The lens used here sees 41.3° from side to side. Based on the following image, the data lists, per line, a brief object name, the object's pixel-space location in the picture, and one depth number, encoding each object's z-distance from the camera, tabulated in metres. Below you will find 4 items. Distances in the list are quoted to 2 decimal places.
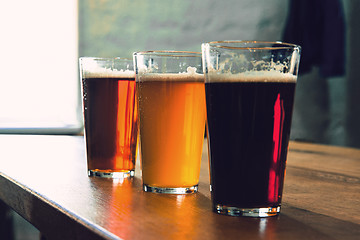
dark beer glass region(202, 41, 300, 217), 0.45
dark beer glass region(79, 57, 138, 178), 0.69
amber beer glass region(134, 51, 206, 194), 0.58
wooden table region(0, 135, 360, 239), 0.39
